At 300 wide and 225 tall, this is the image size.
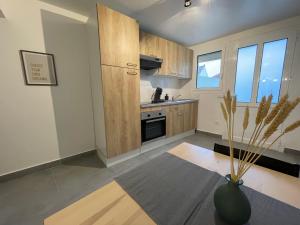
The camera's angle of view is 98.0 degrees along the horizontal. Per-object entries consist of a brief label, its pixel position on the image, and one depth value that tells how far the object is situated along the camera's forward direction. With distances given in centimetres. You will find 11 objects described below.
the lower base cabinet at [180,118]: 293
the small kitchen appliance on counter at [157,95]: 296
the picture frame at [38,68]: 182
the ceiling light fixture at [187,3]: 177
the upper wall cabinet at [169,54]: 258
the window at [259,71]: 257
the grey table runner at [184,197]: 54
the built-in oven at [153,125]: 250
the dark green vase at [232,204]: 51
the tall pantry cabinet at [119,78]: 186
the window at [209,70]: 334
